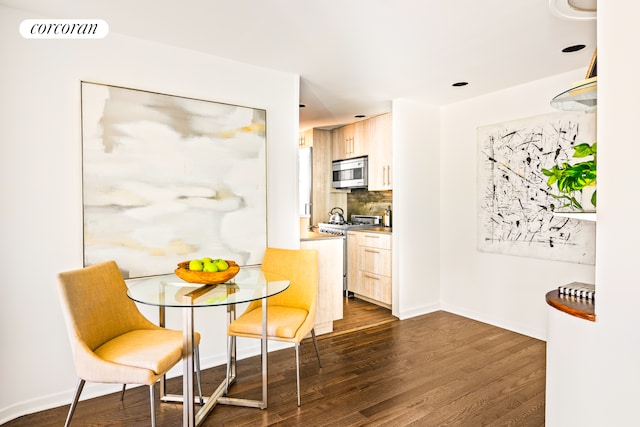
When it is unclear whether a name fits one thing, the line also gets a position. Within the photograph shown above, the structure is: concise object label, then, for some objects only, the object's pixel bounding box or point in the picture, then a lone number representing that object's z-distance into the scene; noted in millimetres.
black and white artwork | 3213
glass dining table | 1893
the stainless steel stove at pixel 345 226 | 5035
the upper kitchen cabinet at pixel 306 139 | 5676
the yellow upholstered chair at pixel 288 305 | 2352
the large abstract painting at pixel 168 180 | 2438
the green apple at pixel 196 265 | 2062
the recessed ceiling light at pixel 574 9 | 2092
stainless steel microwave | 5020
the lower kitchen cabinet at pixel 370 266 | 4359
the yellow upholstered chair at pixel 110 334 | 1787
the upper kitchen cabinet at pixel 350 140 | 5062
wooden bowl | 2037
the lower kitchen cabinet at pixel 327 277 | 3605
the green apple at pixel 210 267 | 2061
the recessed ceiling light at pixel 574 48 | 2691
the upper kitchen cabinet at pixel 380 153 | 4619
